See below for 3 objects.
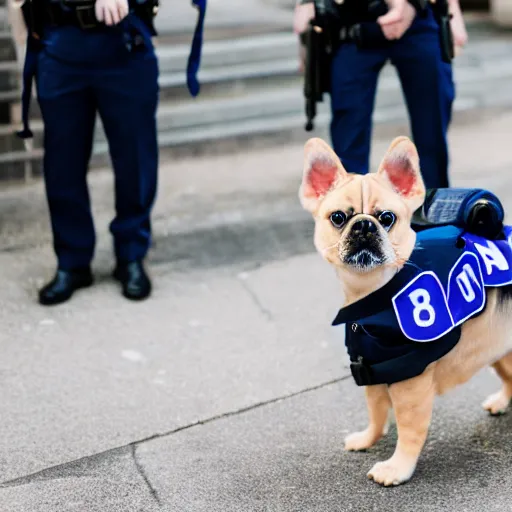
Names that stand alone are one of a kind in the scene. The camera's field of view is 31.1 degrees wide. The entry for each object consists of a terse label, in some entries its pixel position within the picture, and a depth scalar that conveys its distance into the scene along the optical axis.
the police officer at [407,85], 3.96
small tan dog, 2.49
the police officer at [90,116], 3.89
